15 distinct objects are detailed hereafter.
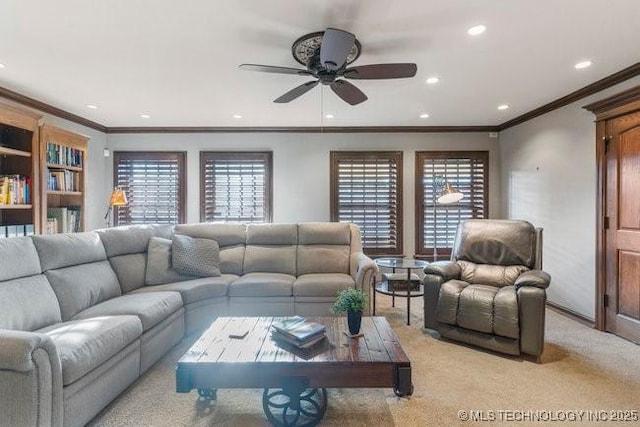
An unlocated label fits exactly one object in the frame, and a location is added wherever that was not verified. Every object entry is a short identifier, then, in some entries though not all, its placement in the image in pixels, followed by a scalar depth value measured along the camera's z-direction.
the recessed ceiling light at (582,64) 2.87
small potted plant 2.11
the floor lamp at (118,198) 4.29
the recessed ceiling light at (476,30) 2.29
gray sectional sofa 1.56
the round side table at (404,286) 3.47
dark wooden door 3.04
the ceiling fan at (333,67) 2.15
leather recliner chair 2.68
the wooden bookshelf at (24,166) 3.31
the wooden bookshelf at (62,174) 3.47
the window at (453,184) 5.20
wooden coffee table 1.71
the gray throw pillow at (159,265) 3.28
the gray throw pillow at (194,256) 3.41
